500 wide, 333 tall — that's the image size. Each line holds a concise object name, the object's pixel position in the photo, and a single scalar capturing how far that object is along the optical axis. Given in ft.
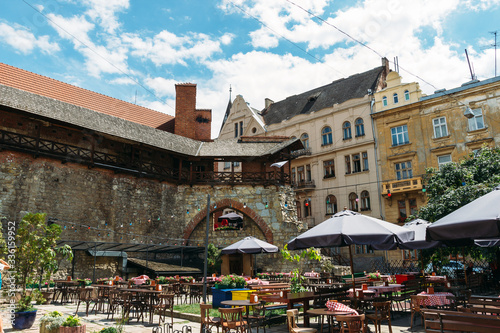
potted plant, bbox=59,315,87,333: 19.57
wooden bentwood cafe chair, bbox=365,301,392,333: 20.89
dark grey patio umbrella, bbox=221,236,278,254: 49.39
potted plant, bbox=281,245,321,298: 26.01
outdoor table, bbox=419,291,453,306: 24.09
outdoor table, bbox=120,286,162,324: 30.59
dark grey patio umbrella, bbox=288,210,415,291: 23.29
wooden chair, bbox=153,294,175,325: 28.30
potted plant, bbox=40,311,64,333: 20.15
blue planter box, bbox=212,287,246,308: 34.37
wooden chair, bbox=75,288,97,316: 34.88
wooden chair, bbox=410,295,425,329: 24.20
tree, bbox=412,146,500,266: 45.67
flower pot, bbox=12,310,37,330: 25.19
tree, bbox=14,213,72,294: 27.17
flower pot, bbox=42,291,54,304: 42.37
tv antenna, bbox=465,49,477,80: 85.46
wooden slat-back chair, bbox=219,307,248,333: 20.38
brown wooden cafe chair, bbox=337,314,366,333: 17.81
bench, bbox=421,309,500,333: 15.02
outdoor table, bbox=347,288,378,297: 27.23
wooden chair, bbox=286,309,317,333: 18.40
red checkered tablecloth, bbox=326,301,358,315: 19.69
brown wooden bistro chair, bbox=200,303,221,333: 21.58
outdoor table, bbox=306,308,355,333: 18.66
